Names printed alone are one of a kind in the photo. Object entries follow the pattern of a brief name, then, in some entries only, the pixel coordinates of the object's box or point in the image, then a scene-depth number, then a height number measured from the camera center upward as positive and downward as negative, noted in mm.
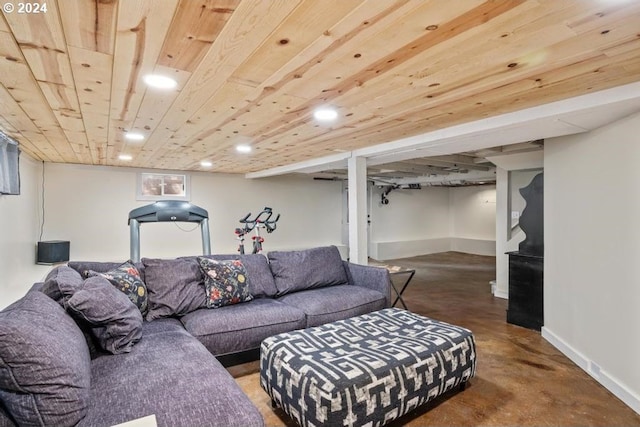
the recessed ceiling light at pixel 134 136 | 3148 +776
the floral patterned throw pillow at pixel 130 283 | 2387 -512
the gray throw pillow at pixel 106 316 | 1790 -572
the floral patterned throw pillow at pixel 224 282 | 2797 -598
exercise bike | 5062 -244
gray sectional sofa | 1190 -709
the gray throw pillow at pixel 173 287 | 2621 -607
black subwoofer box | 4723 -555
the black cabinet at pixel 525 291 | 3533 -837
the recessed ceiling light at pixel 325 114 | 2398 +766
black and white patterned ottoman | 1674 -873
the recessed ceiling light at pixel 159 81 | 1755 +737
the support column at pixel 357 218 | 3945 -39
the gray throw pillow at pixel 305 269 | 3340 -579
